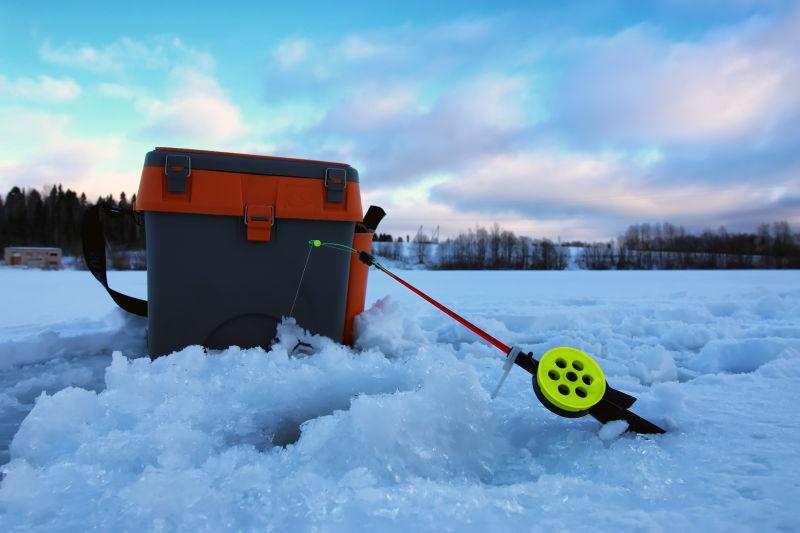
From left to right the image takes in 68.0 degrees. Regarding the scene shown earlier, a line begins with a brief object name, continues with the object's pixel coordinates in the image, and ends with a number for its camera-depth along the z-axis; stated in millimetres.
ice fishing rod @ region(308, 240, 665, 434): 702
